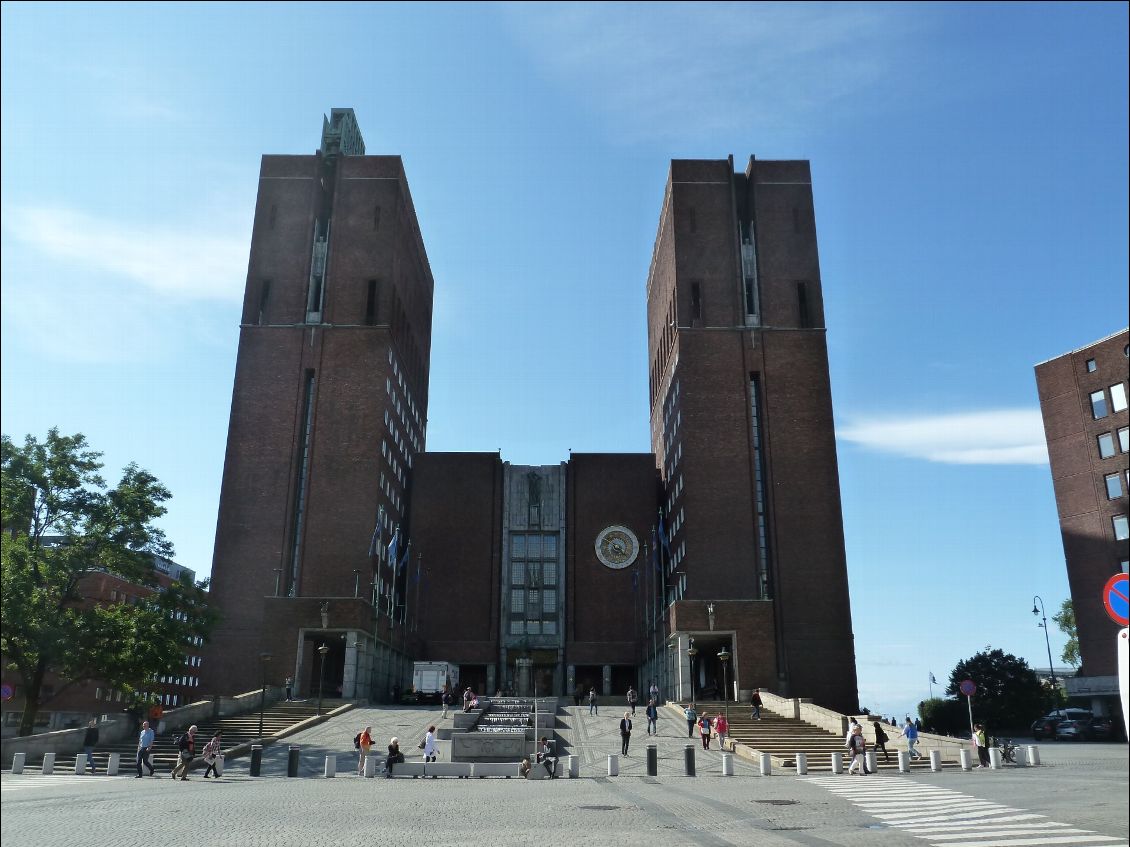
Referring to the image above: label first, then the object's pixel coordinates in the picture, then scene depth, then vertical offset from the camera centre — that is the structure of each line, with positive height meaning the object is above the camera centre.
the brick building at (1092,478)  64.88 +16.12
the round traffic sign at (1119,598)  8.05 +0.89
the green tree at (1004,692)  73.06 +0.85
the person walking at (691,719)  41.99 -0.82
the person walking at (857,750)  31.49 -1.60
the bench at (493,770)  31.77 -2.36
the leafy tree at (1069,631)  84.94 +6.43
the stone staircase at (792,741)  35.25 -1.63
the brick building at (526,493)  63.19 +15.37
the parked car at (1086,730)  51.66 -1.41
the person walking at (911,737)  36.25 -1.32
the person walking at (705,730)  38.53 -1.19
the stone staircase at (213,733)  34.44 -1.71
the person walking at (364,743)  32.19 -1.52
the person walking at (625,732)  36.44 -1.23
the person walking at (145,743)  30.66 -1.52
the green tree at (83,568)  37.66 +5.27
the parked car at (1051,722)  55.28 -1.06
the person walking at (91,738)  34.16 -1.59
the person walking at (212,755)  30.71 -1.90
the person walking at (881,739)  35.88 -1.39
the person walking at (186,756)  29.45 -1.85
